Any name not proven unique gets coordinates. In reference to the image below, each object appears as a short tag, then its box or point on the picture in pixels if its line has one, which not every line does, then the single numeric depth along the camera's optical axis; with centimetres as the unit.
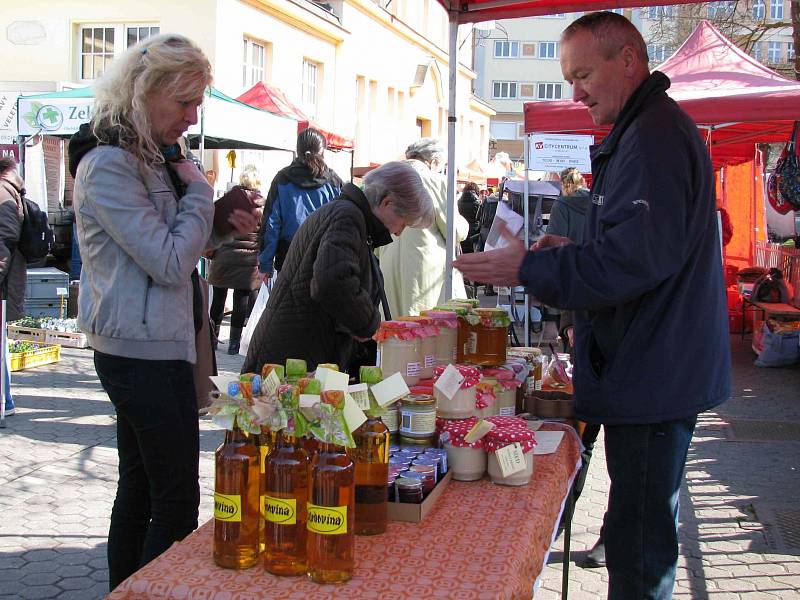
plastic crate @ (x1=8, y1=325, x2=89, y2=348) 887
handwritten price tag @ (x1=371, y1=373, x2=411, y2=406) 197
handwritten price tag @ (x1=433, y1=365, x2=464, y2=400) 259
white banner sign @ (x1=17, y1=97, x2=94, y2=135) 855
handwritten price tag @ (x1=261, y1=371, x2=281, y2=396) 184
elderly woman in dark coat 313
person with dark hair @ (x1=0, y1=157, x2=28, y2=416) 586
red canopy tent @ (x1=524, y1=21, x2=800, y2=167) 716
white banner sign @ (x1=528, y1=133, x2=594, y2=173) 809
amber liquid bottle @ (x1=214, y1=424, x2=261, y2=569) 177
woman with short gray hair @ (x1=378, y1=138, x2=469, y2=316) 547
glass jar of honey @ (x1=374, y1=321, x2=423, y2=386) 297
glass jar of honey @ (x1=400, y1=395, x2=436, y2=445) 244
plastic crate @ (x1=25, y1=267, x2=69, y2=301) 996
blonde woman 233
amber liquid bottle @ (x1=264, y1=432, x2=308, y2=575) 175
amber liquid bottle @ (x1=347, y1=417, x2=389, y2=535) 197
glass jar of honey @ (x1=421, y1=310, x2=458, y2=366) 321
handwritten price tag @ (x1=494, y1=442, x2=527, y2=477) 230
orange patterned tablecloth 168
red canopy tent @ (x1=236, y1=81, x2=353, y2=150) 1133
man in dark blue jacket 217
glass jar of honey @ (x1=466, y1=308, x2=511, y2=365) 318
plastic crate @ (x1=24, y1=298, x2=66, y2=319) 980
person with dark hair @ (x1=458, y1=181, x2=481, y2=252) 1442
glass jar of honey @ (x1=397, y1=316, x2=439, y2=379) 308
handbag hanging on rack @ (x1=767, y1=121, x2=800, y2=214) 761
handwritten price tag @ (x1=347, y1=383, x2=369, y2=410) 193
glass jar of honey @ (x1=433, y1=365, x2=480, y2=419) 263
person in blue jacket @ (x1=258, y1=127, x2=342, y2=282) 627
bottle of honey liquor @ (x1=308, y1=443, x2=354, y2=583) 171
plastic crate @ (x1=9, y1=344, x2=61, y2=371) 783
